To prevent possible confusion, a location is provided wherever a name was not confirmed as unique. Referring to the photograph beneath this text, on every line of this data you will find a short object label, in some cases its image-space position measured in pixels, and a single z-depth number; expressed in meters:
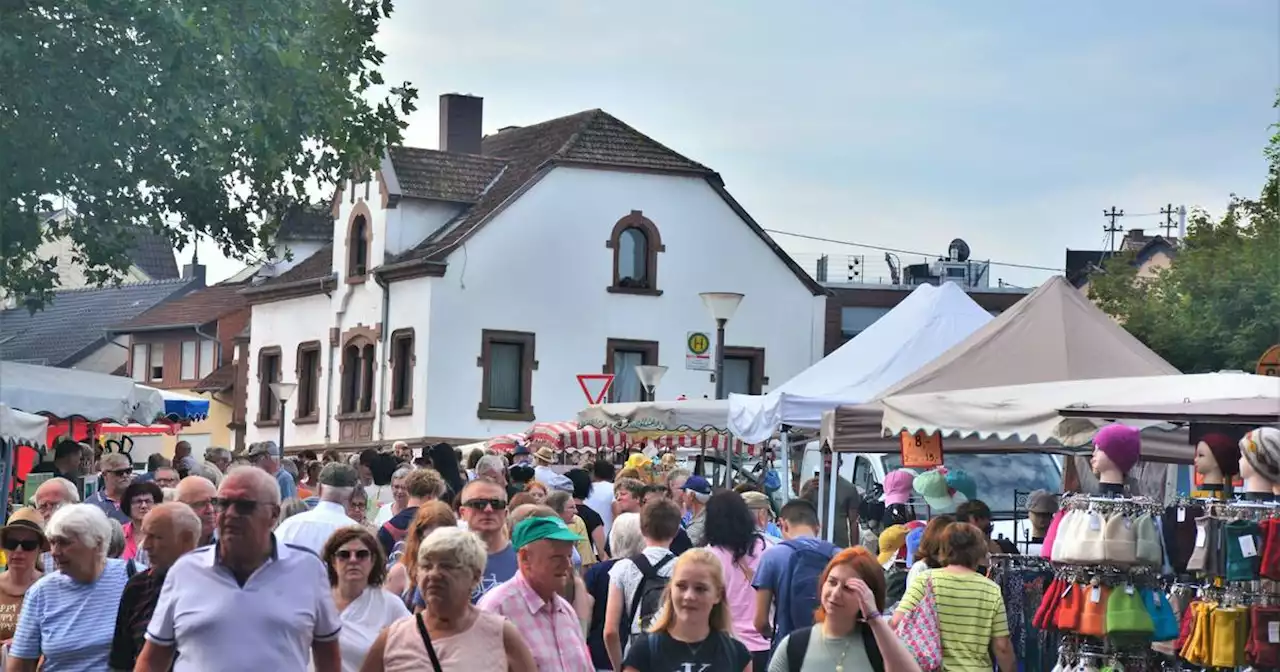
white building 53.78
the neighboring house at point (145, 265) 93.69
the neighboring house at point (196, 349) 73.44
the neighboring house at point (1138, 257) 96.25
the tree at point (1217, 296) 62.84
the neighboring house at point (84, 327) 87.12
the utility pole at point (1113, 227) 112.12
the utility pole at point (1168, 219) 110.88
